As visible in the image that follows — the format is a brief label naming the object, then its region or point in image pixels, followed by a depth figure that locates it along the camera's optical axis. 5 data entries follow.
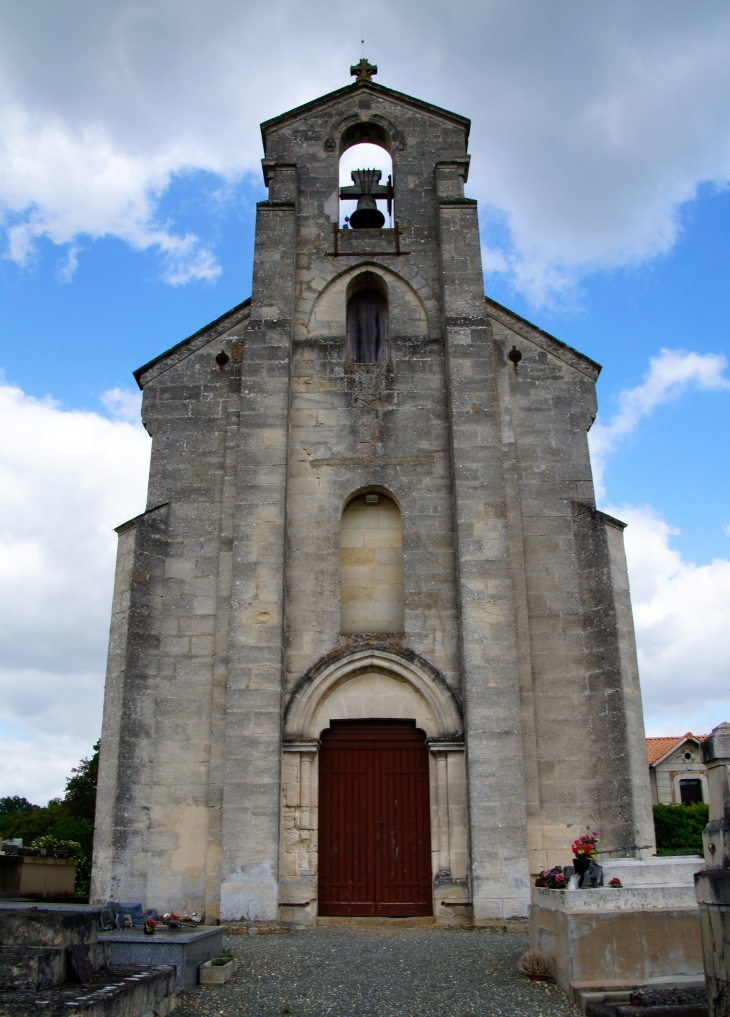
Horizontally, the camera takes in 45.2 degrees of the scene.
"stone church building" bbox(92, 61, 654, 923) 11.48
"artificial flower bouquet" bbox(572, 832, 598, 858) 8.00
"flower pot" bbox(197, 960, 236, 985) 7.51
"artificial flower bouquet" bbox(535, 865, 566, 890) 8.11
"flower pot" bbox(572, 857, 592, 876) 7.91
